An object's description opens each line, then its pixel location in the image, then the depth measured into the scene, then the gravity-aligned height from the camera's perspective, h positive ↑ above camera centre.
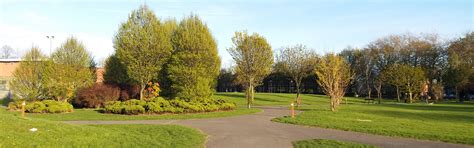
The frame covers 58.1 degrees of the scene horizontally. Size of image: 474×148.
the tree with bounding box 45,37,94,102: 29.75 +1.50
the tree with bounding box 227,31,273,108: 30.61 +2.75
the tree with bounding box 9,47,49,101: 28.73 +1.03
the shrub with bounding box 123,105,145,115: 21.94 -0.86
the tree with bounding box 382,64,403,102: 57.91 +2.29
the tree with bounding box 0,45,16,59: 84.82 +7.99
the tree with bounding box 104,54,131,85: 33.78 +1.61
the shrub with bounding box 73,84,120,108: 28.36 -0.25
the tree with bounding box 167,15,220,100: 31.17 +2.12
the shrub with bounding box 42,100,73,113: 23.25 -0.81
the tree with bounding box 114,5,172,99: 30.55 +3.39
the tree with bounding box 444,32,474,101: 60.38 +4.41
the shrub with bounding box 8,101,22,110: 25.39 -0.83
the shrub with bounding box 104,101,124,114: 22.49 -0.80
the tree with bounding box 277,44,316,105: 56.53 +4.16
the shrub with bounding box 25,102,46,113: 23.14 -0.86
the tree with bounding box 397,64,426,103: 56.53 +1.93
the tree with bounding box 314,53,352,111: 26.20 +0.84
